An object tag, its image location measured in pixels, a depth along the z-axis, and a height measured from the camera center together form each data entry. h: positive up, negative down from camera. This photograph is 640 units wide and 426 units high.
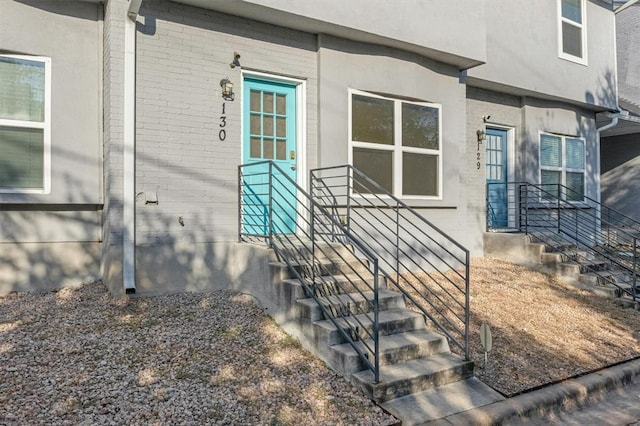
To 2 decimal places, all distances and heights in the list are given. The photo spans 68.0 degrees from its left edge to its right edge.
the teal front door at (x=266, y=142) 6.26 +1.05
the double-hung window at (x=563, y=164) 10.11 +1.18
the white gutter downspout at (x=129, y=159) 5.29 +0.68
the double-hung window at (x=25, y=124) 5.43 +1.11
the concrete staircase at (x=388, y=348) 3.78 -1.16
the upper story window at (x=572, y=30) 10.07 +4.08
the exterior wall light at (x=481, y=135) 9.14 +1.61
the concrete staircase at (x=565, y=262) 7.42 -0.75
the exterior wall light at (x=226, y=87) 5.91 +1.64
